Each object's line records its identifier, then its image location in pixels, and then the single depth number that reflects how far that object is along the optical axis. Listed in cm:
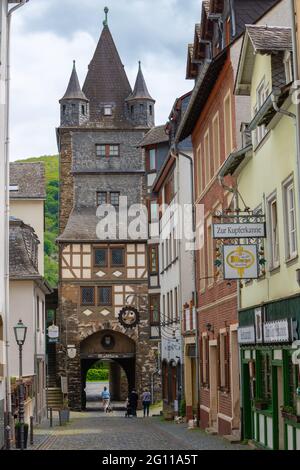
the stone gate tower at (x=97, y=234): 5441
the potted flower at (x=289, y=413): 1521
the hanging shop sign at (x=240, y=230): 1734
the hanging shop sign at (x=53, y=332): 4453
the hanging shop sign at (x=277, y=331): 1561
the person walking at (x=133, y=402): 4569
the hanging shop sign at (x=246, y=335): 1911
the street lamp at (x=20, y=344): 2291
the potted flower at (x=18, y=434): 2284
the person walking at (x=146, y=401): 4528
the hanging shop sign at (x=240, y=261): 1772
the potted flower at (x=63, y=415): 3634
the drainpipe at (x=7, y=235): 2283
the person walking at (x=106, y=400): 5201
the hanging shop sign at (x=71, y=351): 5406
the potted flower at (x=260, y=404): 1869
